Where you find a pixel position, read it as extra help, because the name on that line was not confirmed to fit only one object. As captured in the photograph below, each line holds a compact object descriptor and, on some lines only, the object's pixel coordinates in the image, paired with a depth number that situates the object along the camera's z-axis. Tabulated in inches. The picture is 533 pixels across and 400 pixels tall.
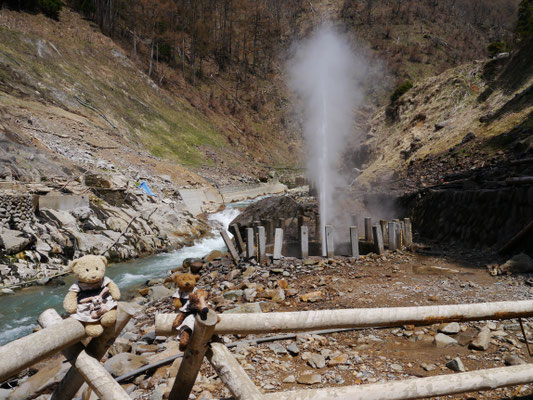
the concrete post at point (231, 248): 355.6
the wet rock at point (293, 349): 164.2
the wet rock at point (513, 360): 134.6
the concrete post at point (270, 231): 430.6
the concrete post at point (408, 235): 359.3
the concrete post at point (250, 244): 337.1
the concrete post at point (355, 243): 325.8
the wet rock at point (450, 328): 169.3
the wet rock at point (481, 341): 149.7
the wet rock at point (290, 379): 142.0
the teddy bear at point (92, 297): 87.9
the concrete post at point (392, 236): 346.3
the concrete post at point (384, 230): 359.3
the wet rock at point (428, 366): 140.6
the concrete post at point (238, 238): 379.9
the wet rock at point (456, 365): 135.3
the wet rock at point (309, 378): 139.9
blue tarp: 670.0
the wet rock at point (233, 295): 250.2
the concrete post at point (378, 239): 337.4
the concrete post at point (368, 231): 378.9
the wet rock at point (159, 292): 311.1
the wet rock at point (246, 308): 207.5
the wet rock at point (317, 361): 152.6
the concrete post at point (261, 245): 328.2
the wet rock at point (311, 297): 228.8
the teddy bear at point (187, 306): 88.4
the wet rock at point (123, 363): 157.6
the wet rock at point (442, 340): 160.7
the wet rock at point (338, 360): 151.8
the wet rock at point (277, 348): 166.6
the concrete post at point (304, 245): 326.3
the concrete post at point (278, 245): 321.2
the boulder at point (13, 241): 348.8
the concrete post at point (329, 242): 324.5
